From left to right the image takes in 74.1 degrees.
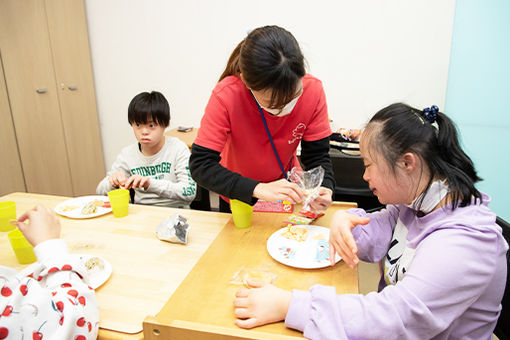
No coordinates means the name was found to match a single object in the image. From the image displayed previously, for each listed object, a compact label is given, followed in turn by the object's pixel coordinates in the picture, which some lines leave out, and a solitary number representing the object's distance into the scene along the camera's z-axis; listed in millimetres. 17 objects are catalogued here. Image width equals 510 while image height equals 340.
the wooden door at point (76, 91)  3541
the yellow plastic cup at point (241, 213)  1307
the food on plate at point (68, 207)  1554
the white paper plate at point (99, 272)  996
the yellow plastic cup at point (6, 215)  1377
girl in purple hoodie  764
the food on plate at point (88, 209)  1494
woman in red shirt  1143
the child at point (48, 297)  723
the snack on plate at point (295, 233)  1229
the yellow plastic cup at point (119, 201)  1453
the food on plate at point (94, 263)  1058
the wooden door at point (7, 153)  3619
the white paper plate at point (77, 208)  1484
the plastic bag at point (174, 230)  1227
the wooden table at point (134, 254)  898
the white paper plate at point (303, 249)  1071
